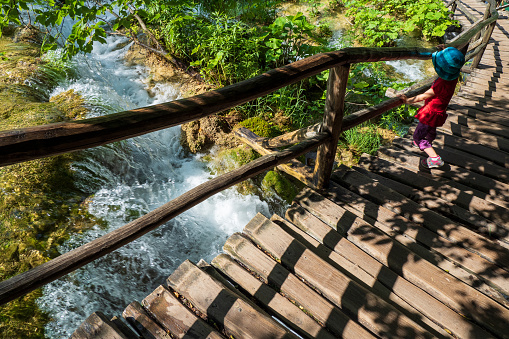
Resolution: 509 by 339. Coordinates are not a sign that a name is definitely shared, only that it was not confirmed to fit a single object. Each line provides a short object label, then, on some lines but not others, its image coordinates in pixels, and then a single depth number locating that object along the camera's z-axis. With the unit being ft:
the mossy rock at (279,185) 16.42
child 8.54
